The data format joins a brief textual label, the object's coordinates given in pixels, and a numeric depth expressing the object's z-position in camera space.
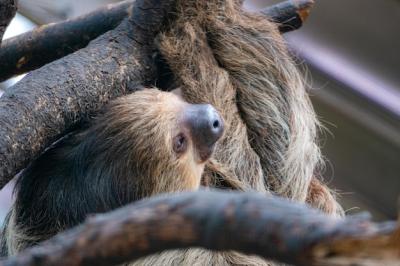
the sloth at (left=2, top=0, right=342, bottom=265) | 5.18
